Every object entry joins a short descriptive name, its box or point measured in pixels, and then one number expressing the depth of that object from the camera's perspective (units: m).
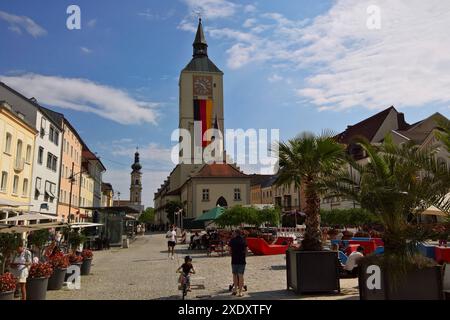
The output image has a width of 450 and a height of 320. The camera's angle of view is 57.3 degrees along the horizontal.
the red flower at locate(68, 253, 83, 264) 14.51
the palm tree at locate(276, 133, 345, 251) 11.47
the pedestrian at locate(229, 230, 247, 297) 11.01
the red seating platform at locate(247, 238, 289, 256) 24.16
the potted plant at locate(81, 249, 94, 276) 15.82
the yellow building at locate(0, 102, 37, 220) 29.38
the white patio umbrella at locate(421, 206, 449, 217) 13.59
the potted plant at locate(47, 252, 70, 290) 12.25
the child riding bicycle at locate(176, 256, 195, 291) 10.72
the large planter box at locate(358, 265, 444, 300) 8.11
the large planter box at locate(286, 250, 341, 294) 10.59
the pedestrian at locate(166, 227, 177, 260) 24.17
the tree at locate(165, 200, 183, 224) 78.04
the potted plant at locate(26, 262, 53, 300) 10.25
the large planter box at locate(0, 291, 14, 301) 8.36
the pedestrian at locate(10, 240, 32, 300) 10.37
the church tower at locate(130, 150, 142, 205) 133.12
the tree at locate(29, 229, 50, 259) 13.57
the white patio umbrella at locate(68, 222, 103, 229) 21.34
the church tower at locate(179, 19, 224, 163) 85.62
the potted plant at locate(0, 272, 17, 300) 8.41
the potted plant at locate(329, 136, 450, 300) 8.17
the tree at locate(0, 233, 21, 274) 10.70
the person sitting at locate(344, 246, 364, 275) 12.44
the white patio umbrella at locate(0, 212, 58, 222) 16.95
